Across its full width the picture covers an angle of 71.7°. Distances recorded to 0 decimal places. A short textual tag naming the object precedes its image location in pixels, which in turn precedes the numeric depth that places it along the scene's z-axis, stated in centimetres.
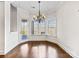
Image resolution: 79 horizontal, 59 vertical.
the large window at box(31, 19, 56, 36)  541
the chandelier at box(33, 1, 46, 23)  350
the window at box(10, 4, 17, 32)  351
